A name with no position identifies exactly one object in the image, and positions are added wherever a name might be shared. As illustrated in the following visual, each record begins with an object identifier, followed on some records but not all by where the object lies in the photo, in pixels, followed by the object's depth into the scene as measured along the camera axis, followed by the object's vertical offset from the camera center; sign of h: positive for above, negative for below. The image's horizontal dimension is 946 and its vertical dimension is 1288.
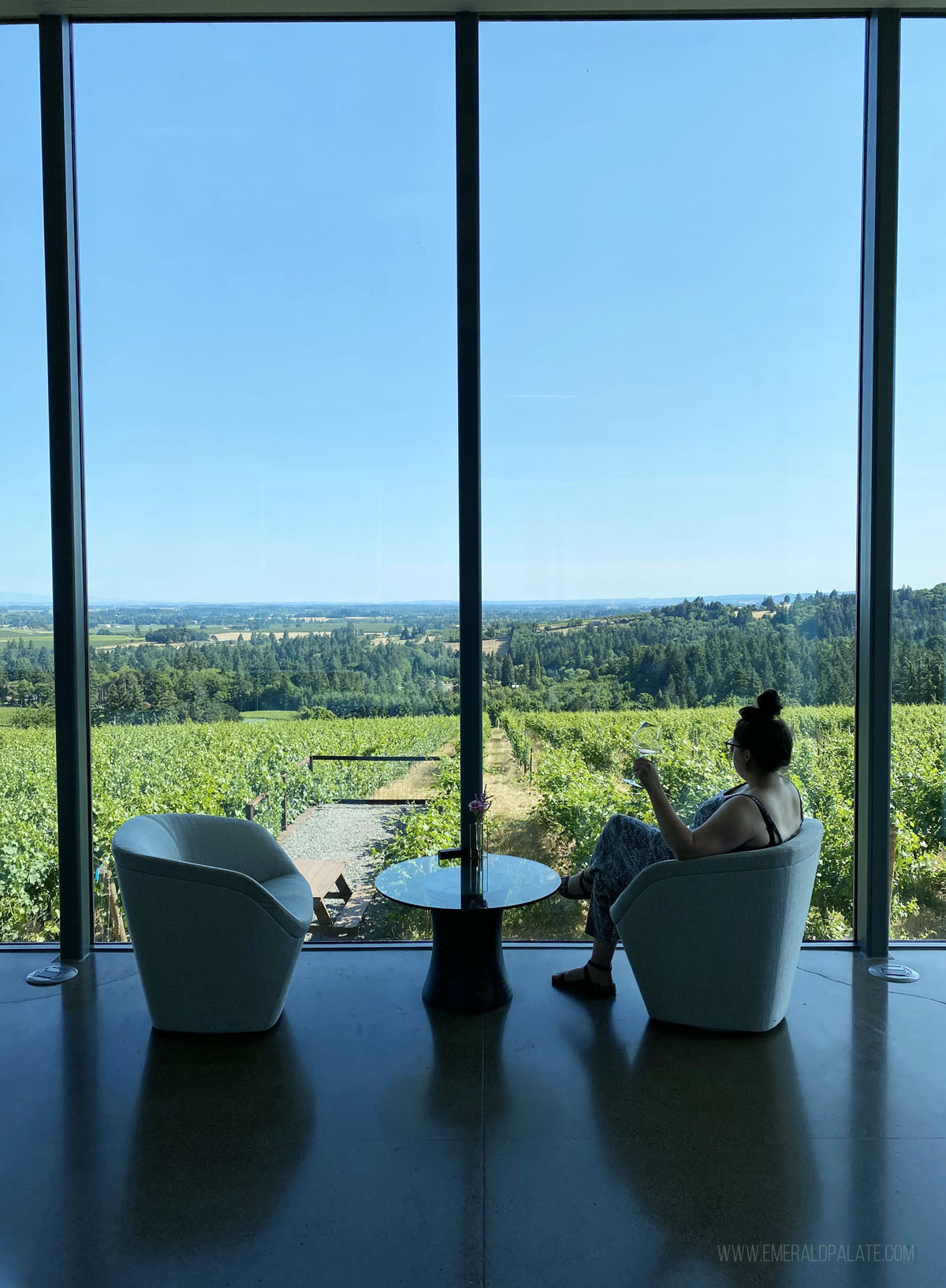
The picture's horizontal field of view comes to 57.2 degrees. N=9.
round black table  3.21 -1.27
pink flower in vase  3.48 -0.83
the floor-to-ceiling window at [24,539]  3.87 +0.30
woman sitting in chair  3.01 -0.76
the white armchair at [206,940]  2.98 -1.17
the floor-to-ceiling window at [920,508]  3.79 +0.42
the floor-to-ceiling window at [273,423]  3.84 +0.82
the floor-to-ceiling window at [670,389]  3.81 +0.97
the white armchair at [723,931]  2.96 -1.14
